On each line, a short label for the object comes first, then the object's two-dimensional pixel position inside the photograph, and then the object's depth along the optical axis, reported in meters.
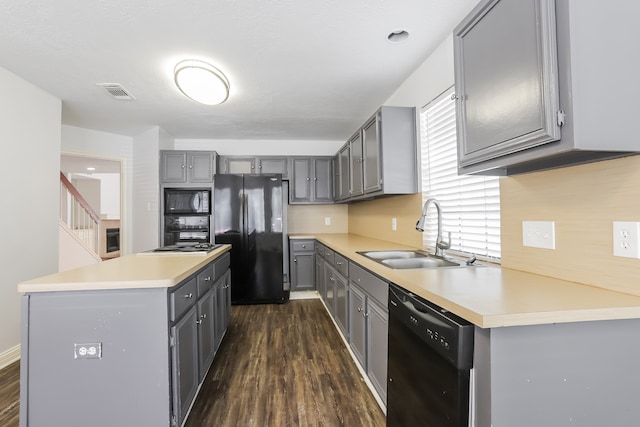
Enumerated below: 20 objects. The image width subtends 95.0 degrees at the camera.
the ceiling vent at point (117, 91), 2.71
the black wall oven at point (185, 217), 4.04
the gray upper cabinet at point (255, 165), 4.41
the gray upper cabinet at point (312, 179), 4.50
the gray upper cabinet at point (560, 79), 0.85
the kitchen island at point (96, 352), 1.35
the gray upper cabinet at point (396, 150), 2.44
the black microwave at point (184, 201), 4.09
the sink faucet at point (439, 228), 1.87
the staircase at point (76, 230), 4.89
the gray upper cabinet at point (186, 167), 4.11
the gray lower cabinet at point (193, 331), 1.47
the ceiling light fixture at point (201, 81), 2.26
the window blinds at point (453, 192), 1.70
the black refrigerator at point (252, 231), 3.95
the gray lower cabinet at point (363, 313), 1.68
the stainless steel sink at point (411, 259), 1.83
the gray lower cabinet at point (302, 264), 4.20
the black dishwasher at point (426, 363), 0.91
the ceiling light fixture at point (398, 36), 1.97
